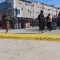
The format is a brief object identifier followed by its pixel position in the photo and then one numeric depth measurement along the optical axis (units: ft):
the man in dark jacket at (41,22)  19.61
